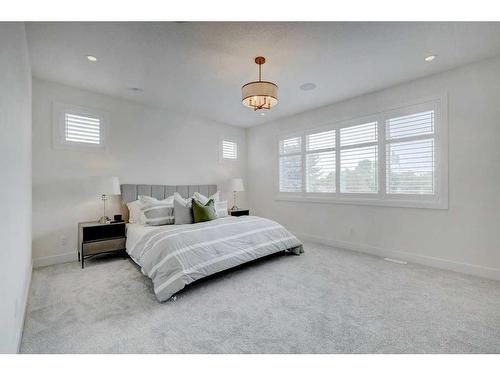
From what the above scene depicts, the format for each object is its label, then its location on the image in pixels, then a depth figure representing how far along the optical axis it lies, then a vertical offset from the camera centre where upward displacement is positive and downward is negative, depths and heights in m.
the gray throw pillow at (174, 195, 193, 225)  3.63 -0.38
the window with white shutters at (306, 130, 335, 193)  4.48 +0.53
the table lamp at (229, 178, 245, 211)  5.18 +0.07
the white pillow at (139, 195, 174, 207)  3.80 -0.22
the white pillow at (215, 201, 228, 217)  4.18 -0.37
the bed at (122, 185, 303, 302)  2.47 -0.75
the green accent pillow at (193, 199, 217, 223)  3.64 -0.39
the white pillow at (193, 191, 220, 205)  4.14 -0.19
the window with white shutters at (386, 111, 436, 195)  3.31 +0.51
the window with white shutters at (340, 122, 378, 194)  3.90 +0.52
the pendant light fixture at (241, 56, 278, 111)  2.47 +1.02
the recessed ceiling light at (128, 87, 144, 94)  3.61 +1.56
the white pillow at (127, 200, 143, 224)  3.77 -0.38
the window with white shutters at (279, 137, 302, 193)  5.02 +0.52
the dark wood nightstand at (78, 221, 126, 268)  3.28 -0.76
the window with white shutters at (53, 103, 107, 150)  3.46 +0.96
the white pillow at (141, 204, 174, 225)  3.56 -0.42
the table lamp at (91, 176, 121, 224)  3.41 +0.05
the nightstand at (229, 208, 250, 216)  5.02 -0.54
